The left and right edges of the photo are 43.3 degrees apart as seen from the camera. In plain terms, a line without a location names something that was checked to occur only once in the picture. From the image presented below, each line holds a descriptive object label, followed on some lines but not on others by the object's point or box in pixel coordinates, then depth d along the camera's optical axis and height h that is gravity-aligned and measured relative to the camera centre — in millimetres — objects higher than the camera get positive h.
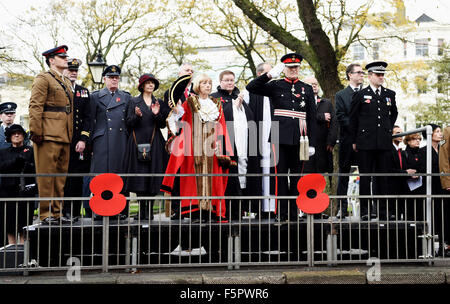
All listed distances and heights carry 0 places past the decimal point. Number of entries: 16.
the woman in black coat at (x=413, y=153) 8914 +467
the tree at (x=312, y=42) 13367 +3354
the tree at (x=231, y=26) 23453 +6578
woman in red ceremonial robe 7852 +549
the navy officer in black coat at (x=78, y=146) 8367 +530
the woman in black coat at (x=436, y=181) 8680 +8
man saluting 7961 +957
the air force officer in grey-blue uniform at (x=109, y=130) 8297 +760
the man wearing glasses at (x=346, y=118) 9125 +1037
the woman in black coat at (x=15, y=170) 8398 +171
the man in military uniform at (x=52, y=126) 7492 +744
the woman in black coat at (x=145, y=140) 8031 +594
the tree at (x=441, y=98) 31531 +4804
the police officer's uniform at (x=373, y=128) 8266 +793
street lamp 14664 +2917
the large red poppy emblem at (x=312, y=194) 7035 -158
